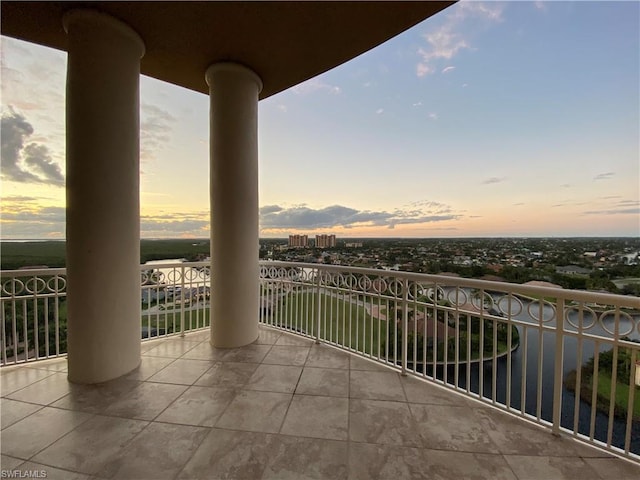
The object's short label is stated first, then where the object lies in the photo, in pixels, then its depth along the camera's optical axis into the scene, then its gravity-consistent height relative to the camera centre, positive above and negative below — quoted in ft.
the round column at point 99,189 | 7.62 +1.38
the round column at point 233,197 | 10.45 +1.51
